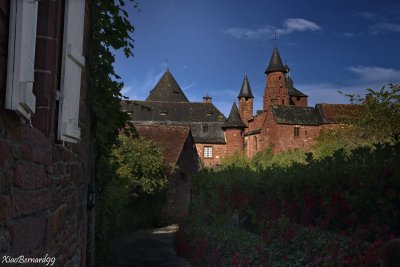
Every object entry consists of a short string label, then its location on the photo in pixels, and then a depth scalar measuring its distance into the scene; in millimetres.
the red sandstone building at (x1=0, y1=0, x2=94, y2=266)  1969
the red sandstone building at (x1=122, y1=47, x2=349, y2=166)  47156
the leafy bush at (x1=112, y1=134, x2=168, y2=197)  19781
